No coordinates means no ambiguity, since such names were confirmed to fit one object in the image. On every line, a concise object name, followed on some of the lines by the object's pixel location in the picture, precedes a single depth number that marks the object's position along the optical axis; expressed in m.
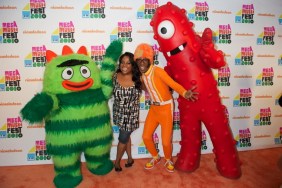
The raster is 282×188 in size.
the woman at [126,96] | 2.20
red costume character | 2.04
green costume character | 1.98
